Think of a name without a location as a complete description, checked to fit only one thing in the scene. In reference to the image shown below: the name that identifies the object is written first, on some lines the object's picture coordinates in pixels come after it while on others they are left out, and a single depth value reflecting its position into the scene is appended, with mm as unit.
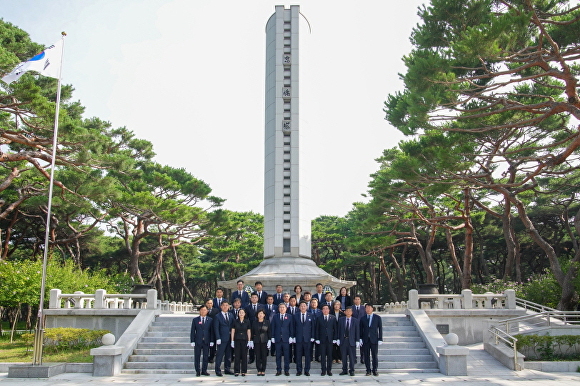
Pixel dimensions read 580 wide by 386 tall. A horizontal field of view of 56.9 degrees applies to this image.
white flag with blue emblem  12719
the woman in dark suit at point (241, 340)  10602
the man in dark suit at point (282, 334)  10695
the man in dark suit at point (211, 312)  10820
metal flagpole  10766
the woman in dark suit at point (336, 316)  11069
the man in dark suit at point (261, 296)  12305
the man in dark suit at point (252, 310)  11188
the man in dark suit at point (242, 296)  12535
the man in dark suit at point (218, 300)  11753
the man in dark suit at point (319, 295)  12088
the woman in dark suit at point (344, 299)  12161
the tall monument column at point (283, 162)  20969
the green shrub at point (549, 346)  12484
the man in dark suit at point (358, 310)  10877
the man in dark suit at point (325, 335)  10594
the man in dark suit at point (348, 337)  10523
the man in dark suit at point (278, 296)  12172
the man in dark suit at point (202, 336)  10664
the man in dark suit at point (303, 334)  10648
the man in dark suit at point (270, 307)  11242
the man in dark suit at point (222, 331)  10625
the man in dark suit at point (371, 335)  10672
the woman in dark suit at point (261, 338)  10695
